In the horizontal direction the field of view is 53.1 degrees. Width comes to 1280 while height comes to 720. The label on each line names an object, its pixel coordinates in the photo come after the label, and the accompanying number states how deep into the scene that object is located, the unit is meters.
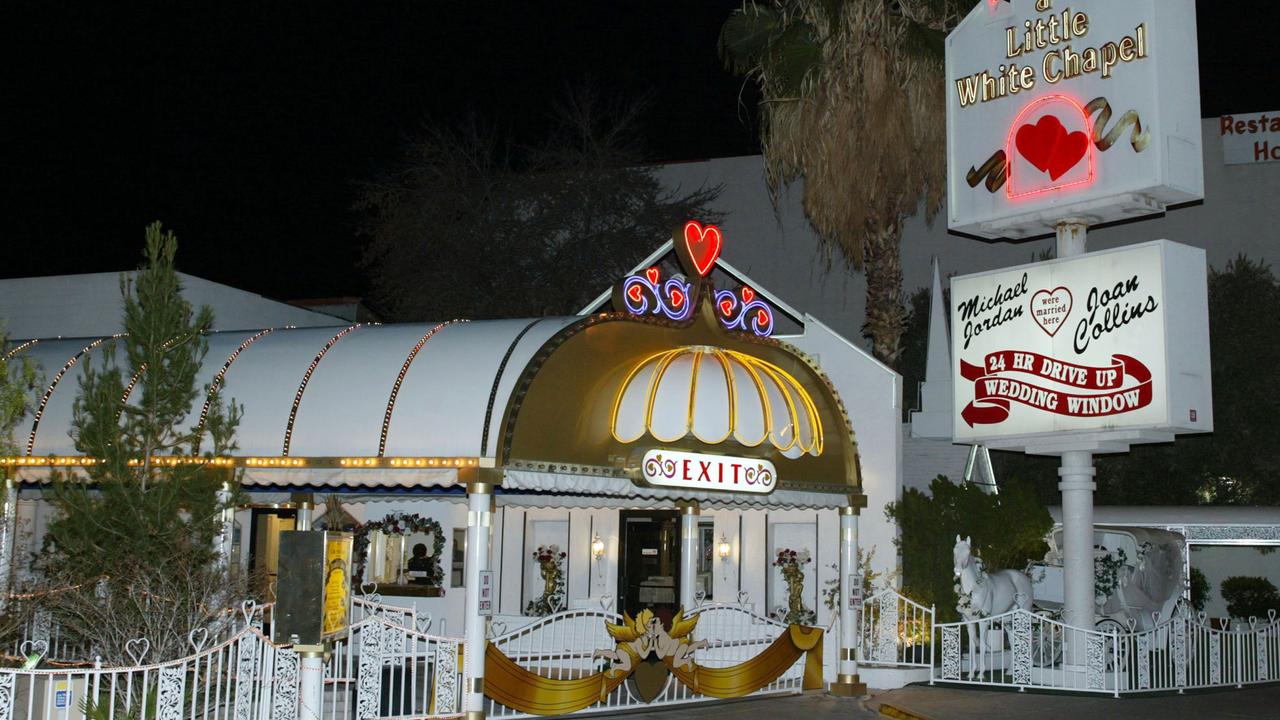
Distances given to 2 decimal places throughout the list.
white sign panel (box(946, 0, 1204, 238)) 18.86
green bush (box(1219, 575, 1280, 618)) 30.98
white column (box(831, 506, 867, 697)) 17.55
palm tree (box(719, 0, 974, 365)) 21.70
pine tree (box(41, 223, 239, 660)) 12.29
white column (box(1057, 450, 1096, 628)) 19.77
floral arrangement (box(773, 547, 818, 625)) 21.78
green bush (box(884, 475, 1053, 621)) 20.88
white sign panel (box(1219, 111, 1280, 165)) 35.62
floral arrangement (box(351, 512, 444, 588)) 22.23
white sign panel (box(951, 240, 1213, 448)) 18.95
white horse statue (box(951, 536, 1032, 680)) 20.19
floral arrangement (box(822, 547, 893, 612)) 21.00
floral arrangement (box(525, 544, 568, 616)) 22.78
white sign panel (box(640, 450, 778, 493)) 15.37
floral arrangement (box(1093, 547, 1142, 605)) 23.16
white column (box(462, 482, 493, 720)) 13.51
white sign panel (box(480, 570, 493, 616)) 13.66
